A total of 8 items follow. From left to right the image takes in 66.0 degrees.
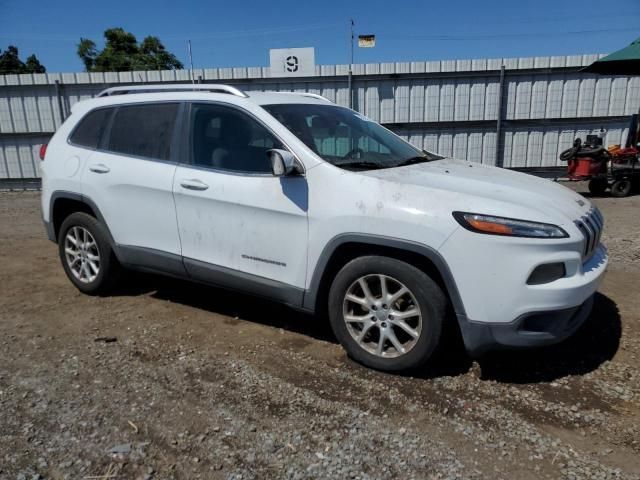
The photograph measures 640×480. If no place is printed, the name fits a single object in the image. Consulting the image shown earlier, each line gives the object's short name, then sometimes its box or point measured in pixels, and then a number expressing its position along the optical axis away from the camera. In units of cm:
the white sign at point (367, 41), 1369
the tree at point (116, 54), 4078
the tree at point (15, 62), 4706
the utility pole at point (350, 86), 1145
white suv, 277
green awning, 892
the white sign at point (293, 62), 1139
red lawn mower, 995
